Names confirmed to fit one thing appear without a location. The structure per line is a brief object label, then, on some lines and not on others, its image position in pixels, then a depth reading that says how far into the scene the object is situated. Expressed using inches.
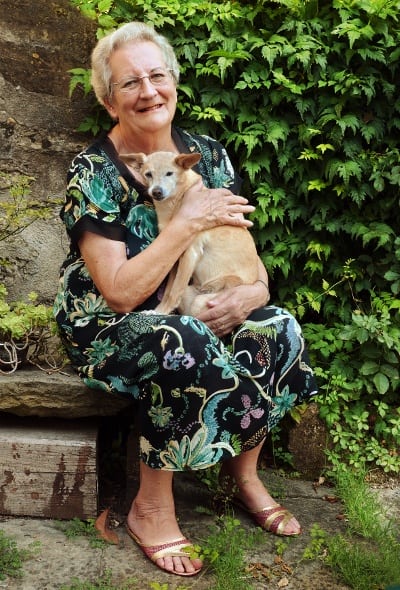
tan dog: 128.7
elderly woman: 115.0
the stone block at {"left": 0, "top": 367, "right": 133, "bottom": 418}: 131.7
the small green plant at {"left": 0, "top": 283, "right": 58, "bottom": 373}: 135.0
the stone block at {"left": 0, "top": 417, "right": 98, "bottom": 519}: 130.6
